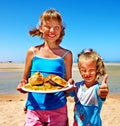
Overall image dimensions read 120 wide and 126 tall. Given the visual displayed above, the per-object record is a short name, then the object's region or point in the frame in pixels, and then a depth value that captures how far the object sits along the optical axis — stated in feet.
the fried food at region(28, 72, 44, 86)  4.12
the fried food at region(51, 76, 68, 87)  4.14
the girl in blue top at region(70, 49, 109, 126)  4.41
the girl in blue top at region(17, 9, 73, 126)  4.39
